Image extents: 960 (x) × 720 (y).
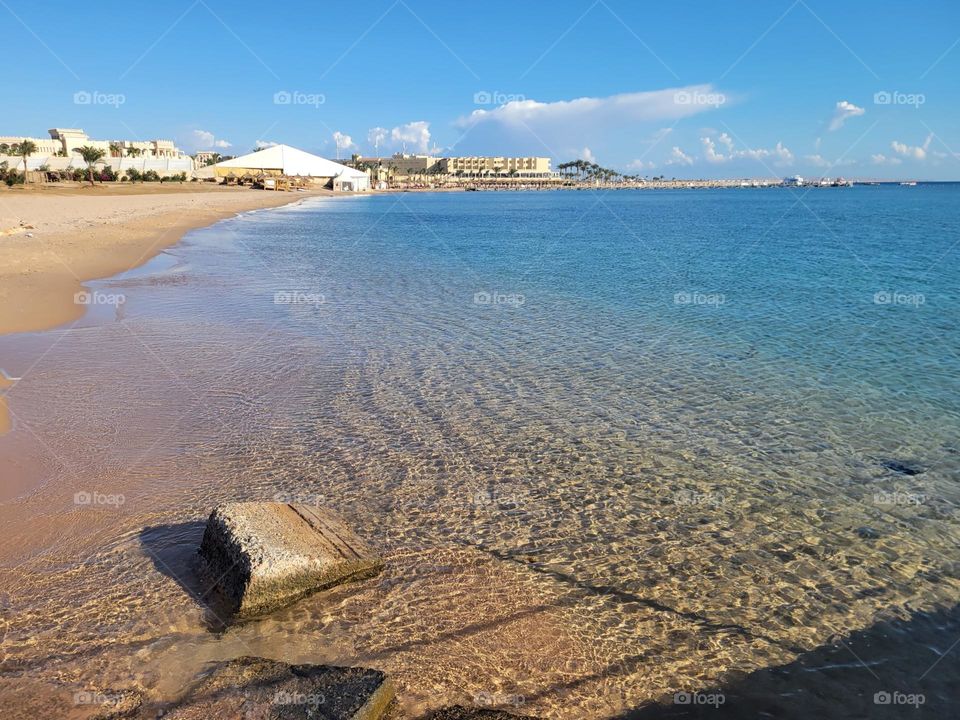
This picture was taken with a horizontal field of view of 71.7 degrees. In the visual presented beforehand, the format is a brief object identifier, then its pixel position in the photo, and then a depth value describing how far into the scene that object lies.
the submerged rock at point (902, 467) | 8.15
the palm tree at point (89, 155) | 84.75
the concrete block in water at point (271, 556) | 5.24
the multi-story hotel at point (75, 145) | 124.62
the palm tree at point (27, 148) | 76.94
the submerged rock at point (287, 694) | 4.00
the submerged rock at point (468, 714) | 4.19
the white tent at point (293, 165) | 140.62
